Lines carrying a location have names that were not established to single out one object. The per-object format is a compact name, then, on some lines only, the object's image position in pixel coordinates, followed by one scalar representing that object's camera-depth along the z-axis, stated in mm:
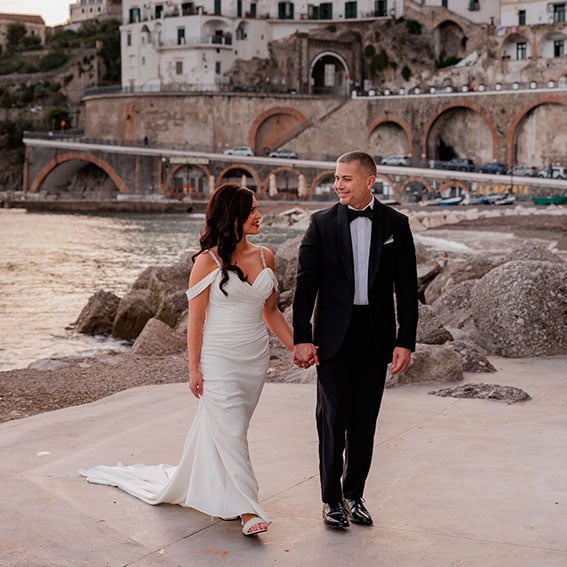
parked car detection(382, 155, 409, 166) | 53562
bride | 4613
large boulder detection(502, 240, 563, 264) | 12219
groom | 4617
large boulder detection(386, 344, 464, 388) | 7742
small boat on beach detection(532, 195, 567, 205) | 43438
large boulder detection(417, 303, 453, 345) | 9219
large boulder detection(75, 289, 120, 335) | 16938
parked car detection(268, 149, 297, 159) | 58094
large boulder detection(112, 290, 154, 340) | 16047
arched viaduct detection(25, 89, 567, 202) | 52250
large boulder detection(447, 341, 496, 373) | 8242
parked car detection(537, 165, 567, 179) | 47203
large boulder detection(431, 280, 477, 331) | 10475
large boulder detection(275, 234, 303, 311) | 14195
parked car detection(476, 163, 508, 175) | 49956
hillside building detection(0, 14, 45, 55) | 105438
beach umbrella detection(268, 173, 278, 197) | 57338
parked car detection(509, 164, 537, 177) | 48659
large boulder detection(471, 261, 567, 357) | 8906
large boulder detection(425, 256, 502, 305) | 13141
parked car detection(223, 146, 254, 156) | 59719
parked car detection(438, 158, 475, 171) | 50531
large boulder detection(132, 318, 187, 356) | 12391
